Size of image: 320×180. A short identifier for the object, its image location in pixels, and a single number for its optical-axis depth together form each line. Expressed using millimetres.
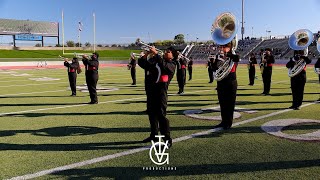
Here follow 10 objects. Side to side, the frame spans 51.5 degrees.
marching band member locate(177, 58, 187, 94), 13195
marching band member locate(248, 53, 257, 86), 16234
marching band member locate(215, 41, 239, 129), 6875
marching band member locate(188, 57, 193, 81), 19906
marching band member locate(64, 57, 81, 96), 12805
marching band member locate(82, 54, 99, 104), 10527
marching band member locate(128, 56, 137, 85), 17188
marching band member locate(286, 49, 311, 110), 9070
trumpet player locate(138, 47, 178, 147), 5602
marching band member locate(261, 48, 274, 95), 12578
